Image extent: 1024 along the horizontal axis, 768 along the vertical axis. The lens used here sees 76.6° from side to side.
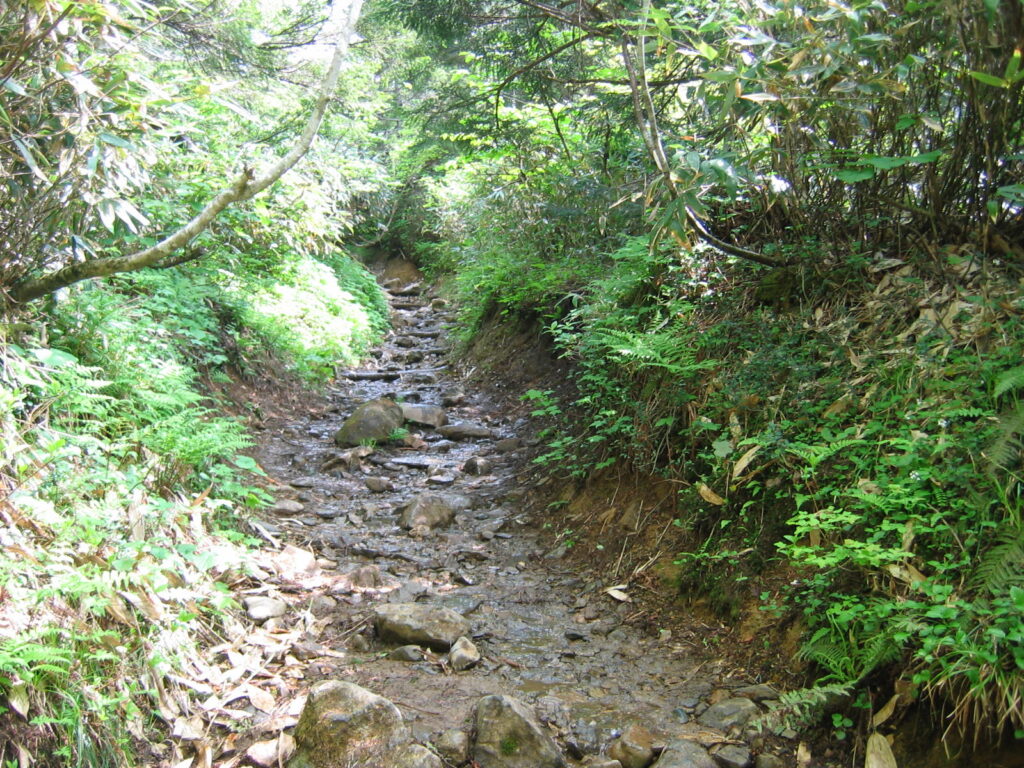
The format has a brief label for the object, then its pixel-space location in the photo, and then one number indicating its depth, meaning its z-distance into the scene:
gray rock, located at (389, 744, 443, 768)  2.76
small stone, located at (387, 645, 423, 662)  3.65
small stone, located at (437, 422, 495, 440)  7.96
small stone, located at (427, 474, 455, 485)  6.71
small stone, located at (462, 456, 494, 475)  6.88
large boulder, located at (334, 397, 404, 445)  7.82
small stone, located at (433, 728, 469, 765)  2.86
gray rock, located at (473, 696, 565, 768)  2.80
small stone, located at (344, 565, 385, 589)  4.59
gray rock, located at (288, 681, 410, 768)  2.81
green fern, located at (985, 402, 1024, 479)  2.62
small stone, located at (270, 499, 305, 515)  5.69
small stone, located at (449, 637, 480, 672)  3.61
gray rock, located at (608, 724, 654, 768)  2.80
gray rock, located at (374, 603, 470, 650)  3.76
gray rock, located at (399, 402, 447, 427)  8.46
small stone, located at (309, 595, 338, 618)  4.18
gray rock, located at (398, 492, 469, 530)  5.64
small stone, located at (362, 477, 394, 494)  6.58
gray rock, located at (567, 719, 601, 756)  2.93
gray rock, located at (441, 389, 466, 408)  9.37
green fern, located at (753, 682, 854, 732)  2.68
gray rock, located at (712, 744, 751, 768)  2.70
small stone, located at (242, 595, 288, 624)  3.88
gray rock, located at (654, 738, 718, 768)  2.71
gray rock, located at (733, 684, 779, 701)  3.01
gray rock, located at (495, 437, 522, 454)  7.27
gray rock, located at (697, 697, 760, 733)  2.90
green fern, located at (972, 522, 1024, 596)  2.36
